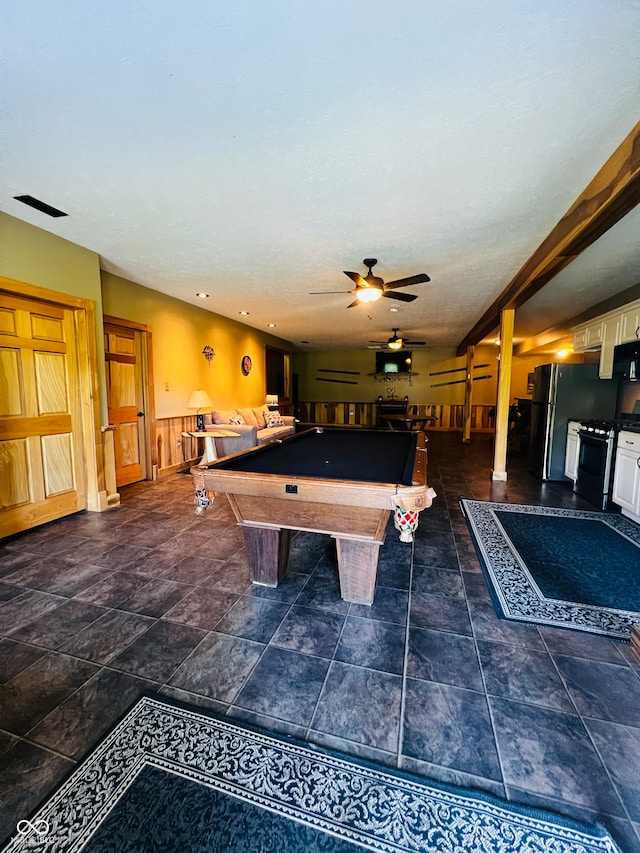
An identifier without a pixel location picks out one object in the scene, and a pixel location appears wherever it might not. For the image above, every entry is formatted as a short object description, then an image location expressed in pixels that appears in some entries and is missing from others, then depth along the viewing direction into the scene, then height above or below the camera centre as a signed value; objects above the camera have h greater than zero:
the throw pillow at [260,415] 7.00 -0.43
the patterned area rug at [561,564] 2.09 -1.29
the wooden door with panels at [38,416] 3.04 -0.23
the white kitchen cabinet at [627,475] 3.41 -0.80
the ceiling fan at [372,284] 3.47 +1.13
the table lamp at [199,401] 5.39 -0.12
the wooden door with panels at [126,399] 4.44 -0.08
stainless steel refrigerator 4.86 -0.08
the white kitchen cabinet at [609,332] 4.04 +0.84
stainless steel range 3.83 -0.71
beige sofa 5.69 -0.59
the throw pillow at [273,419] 7.13 -0.52
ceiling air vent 2.57 +1.43
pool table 1.80 -0.56
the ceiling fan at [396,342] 7.72 +1.22
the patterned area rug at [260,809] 1.02 -1.31
